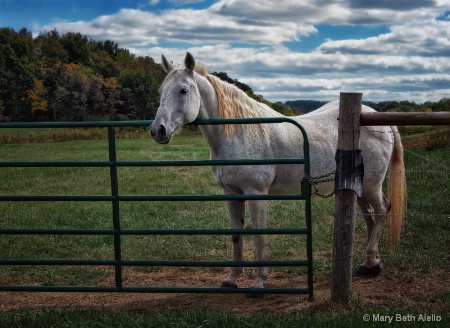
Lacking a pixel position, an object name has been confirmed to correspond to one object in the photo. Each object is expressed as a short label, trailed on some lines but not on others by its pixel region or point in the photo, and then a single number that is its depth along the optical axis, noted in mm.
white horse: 5418
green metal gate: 5199
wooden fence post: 5129
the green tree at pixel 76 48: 65438
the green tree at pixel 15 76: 49781
